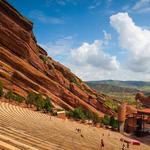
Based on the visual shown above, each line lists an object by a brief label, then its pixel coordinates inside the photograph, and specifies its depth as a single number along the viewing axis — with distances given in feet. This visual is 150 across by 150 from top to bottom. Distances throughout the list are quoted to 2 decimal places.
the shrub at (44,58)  180.98
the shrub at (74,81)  193.73
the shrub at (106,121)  133.17
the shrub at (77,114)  121.71
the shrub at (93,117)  134.63
